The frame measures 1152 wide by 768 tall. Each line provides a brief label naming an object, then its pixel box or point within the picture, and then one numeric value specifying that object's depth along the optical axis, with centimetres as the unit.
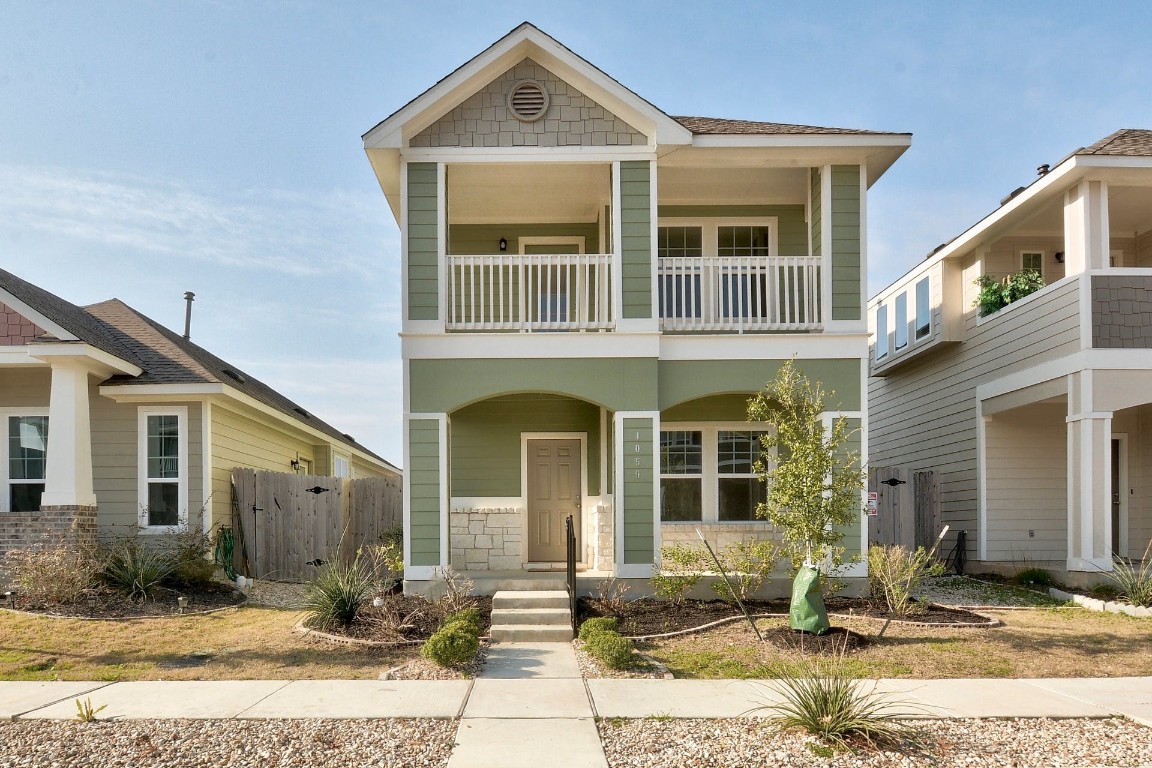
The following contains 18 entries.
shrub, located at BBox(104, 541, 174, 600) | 1147
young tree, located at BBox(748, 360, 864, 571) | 922
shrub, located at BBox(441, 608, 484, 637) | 866
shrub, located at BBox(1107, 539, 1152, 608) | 1095
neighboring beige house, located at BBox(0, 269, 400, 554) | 1240
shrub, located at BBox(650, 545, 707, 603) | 1063
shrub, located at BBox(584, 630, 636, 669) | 801
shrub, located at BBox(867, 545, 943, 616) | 975
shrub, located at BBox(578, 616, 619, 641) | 910
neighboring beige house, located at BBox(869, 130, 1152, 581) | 1237
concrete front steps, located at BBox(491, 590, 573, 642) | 977
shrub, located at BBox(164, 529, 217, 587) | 1228
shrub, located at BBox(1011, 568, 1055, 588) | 1358
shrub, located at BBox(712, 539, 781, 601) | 1037
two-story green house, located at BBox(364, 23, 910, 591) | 1166
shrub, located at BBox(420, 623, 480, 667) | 791
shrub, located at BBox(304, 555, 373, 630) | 977
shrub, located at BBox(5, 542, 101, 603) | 1106
